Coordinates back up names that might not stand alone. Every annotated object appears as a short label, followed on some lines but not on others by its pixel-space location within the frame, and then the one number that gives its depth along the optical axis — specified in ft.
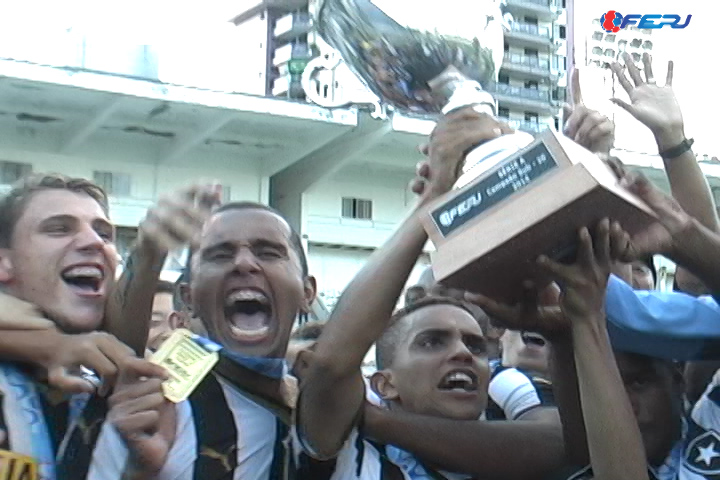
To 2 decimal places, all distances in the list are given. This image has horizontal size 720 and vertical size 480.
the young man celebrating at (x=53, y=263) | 6.15
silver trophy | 6.95
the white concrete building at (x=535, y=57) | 137.08
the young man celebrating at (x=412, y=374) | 6.63
